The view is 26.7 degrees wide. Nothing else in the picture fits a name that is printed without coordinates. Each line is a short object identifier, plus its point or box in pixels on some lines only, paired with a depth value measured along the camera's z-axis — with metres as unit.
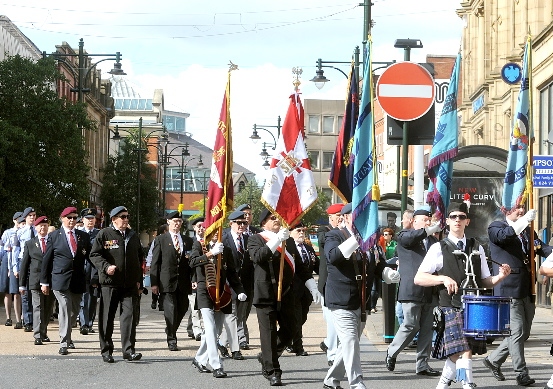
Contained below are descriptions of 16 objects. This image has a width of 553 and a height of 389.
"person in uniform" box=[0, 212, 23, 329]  20.16
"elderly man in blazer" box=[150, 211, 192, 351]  15.95
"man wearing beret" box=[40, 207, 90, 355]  15.91
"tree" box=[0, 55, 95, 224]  31.92
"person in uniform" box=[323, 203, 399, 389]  10.86
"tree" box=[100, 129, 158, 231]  66.31
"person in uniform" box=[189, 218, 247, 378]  13.02
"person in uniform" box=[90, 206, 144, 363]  14.35
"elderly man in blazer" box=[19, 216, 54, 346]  17.08
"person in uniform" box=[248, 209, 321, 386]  12.18
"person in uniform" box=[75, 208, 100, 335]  18.36
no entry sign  15.53
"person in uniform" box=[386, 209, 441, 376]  13.05
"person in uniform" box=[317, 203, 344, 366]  11.87
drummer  10.19
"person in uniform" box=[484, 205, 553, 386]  11.88
